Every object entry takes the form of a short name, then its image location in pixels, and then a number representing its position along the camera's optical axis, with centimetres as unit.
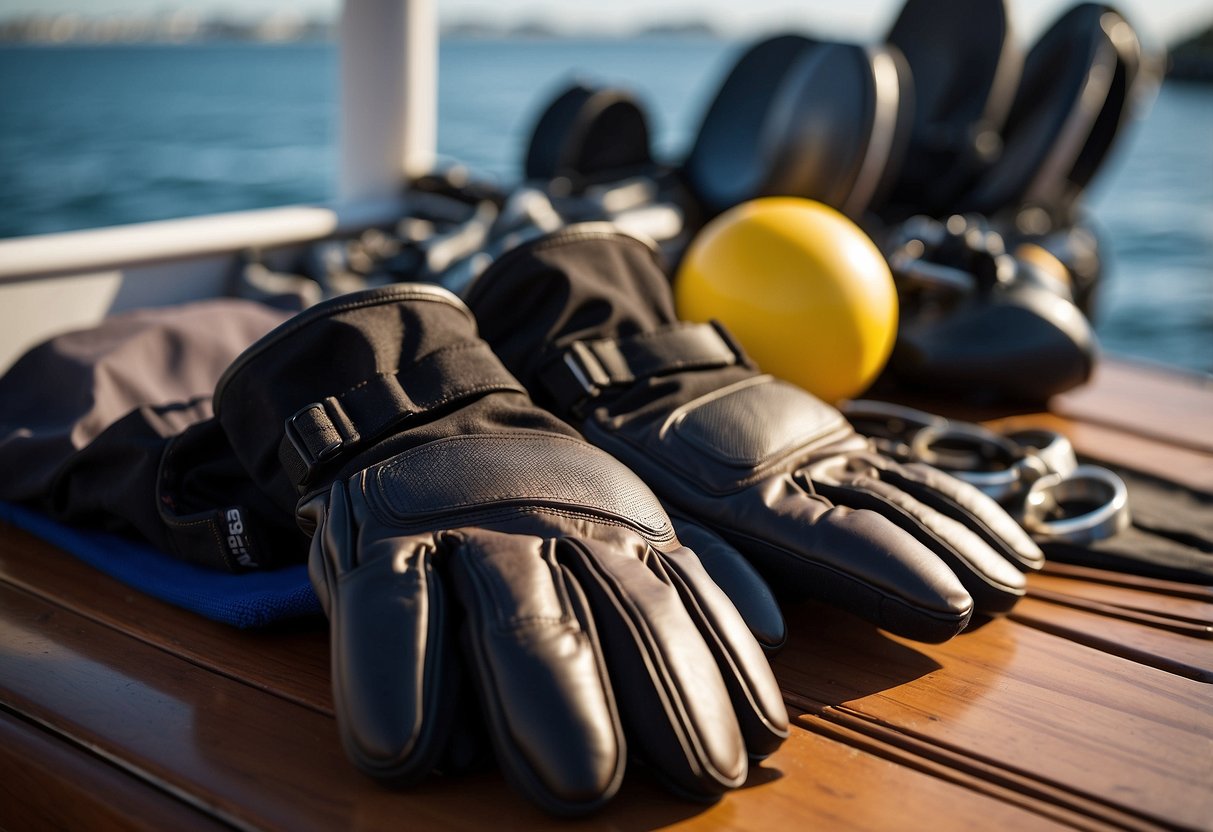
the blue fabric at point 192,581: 53
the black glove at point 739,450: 51
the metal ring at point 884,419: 75
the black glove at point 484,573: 42
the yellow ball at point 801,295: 74
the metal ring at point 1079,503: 63
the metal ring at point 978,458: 65
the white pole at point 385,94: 107
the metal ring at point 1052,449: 68
